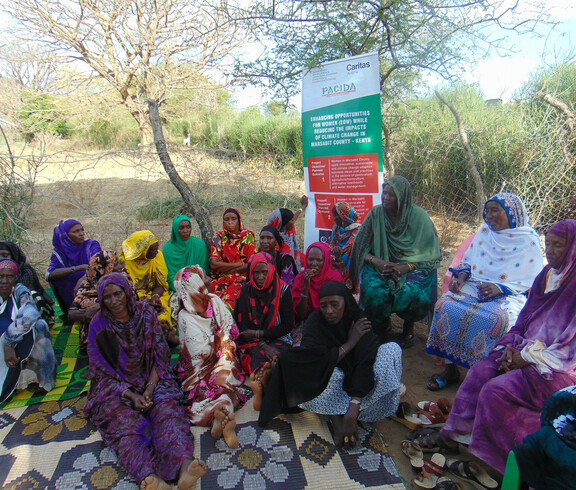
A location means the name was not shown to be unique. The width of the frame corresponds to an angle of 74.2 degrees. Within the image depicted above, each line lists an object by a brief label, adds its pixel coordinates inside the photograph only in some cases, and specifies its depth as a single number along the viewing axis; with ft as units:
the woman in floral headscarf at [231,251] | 14.92
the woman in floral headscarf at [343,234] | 14.35
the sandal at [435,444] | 8.20
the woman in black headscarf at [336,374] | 8.69
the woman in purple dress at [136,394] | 7.52
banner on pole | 13.62
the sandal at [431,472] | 7.43
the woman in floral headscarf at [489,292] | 9.99
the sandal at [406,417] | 9.00
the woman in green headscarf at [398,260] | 12.09
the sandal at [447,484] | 7.27
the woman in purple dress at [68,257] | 13.91
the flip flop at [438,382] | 10.58
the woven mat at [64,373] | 10.52
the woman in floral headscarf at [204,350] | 9.54
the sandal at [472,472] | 7.30
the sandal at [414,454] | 7.85
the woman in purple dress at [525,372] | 7.34
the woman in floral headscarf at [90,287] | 12.17
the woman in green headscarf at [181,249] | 15.01
